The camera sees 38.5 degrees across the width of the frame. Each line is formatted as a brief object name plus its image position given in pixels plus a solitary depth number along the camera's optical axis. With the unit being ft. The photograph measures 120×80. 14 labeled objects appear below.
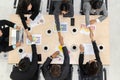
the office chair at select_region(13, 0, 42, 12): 8.69
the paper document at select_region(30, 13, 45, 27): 8.00
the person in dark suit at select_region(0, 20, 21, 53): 8.21
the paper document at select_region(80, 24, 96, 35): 7.79
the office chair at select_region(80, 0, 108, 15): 8.75
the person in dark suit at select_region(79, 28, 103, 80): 7.29
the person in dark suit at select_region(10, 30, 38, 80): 7.64
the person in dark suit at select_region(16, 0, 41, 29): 8.31
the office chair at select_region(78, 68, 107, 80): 7.68
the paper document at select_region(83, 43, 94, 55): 7.63
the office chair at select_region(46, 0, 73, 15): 8.72
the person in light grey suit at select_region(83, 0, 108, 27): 7.85
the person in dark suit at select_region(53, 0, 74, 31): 7.89
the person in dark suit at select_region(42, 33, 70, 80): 7.49
